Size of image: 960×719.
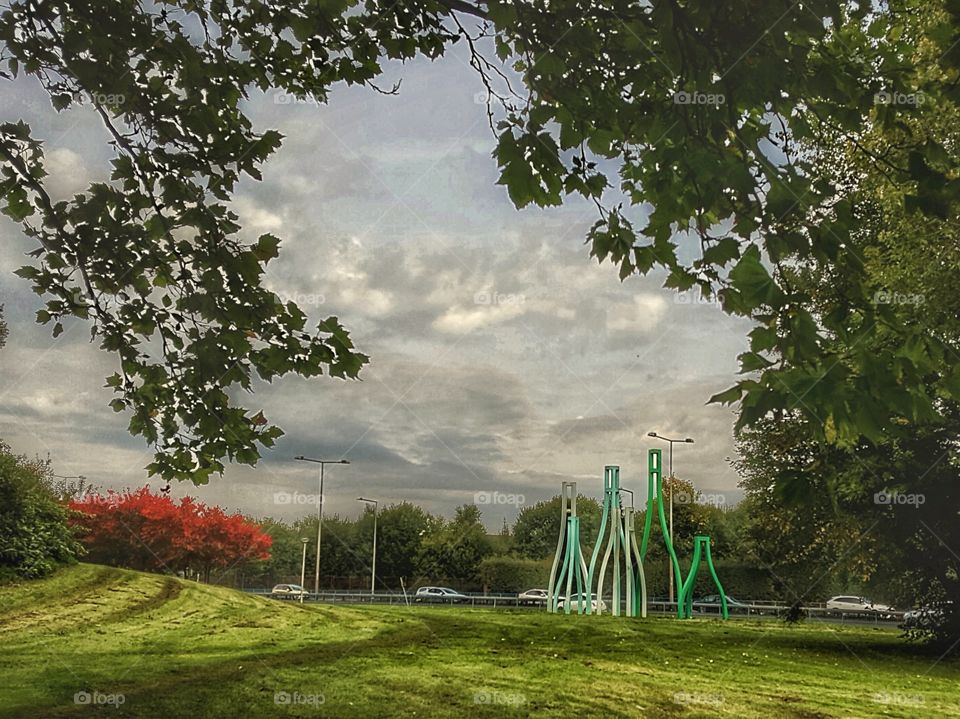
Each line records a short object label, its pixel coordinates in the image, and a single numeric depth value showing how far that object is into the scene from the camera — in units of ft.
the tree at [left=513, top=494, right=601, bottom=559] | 180.34
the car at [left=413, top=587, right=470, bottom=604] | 129.28
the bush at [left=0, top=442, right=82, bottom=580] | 58.75
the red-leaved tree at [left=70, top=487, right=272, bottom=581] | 78.38
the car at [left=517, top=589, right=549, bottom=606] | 129.70
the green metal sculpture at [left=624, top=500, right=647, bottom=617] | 82.74
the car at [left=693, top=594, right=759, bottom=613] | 130.52
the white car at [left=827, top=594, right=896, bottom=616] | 125.82
